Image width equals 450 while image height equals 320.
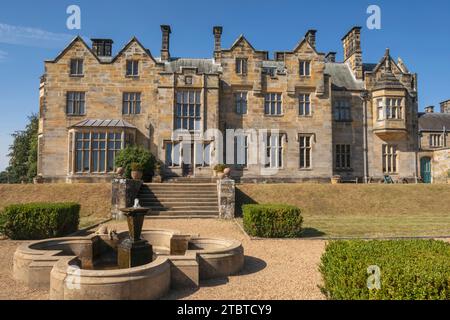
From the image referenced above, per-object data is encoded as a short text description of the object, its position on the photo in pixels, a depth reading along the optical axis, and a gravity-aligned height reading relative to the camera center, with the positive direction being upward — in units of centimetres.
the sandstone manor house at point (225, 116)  2573 +491
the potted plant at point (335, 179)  2577 -58
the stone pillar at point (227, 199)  1717 -154
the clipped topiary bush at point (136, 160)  2209 +83
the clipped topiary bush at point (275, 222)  1216 -200
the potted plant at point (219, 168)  2316 +28
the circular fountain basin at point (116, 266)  556 -214
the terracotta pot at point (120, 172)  1819 -4
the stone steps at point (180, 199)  1731 -169
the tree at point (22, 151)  4534 +307
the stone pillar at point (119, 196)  1689 -138
